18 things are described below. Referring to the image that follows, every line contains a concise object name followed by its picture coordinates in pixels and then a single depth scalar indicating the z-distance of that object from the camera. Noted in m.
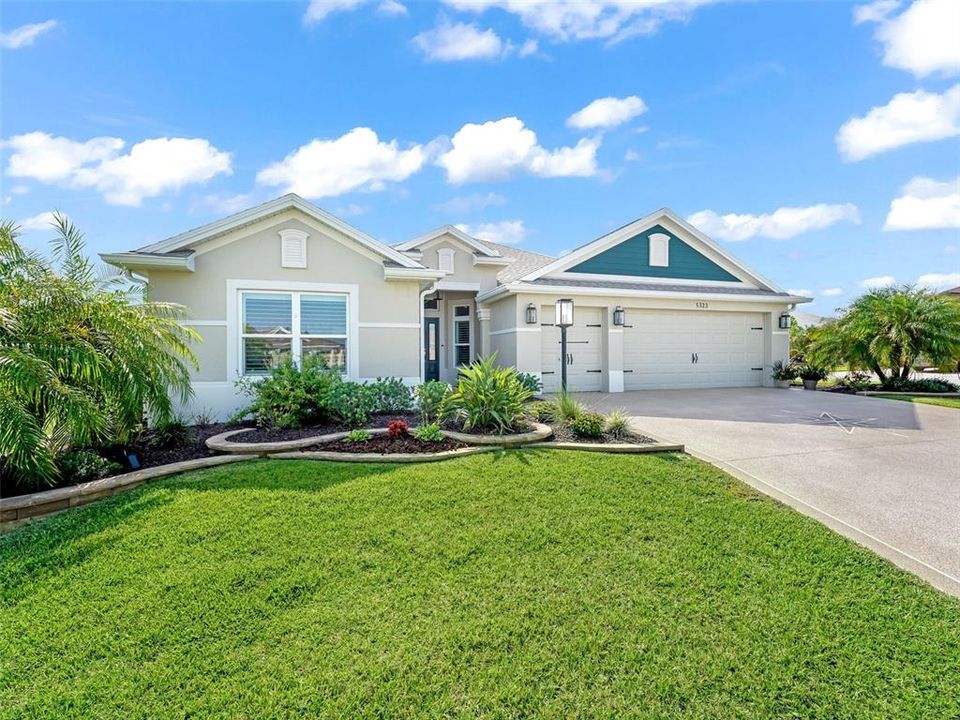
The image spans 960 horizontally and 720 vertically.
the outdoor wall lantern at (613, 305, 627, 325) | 12.83
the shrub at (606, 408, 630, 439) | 6.65
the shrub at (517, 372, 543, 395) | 9.56
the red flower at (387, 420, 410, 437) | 6.54
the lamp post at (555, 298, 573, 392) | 9.11
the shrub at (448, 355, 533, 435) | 6.65
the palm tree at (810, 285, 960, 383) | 13.21
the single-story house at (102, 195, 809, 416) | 8.56
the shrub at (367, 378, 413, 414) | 8.47
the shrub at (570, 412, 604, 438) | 6.53
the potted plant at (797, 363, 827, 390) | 14.20
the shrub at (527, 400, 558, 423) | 7.41
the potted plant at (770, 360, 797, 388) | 14.25
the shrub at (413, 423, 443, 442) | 6.30
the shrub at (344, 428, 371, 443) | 6.34
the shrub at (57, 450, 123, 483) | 5.00
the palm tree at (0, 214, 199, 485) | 4.34
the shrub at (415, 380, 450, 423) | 7.45
